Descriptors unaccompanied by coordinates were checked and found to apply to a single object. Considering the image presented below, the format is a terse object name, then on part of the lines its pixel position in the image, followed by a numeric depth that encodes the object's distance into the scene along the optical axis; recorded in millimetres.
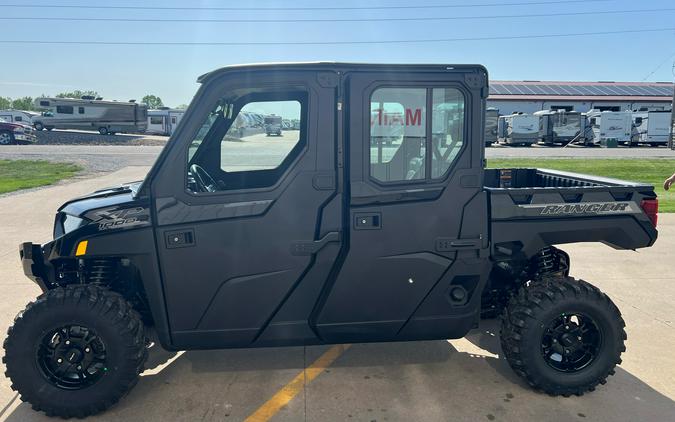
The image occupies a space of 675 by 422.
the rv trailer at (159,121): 44281
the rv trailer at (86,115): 38781
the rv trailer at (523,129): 35188
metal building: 46969
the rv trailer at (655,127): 34491
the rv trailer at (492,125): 32350
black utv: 2973
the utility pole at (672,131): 31438
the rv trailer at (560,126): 35781
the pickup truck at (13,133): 29766
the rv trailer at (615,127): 34969
